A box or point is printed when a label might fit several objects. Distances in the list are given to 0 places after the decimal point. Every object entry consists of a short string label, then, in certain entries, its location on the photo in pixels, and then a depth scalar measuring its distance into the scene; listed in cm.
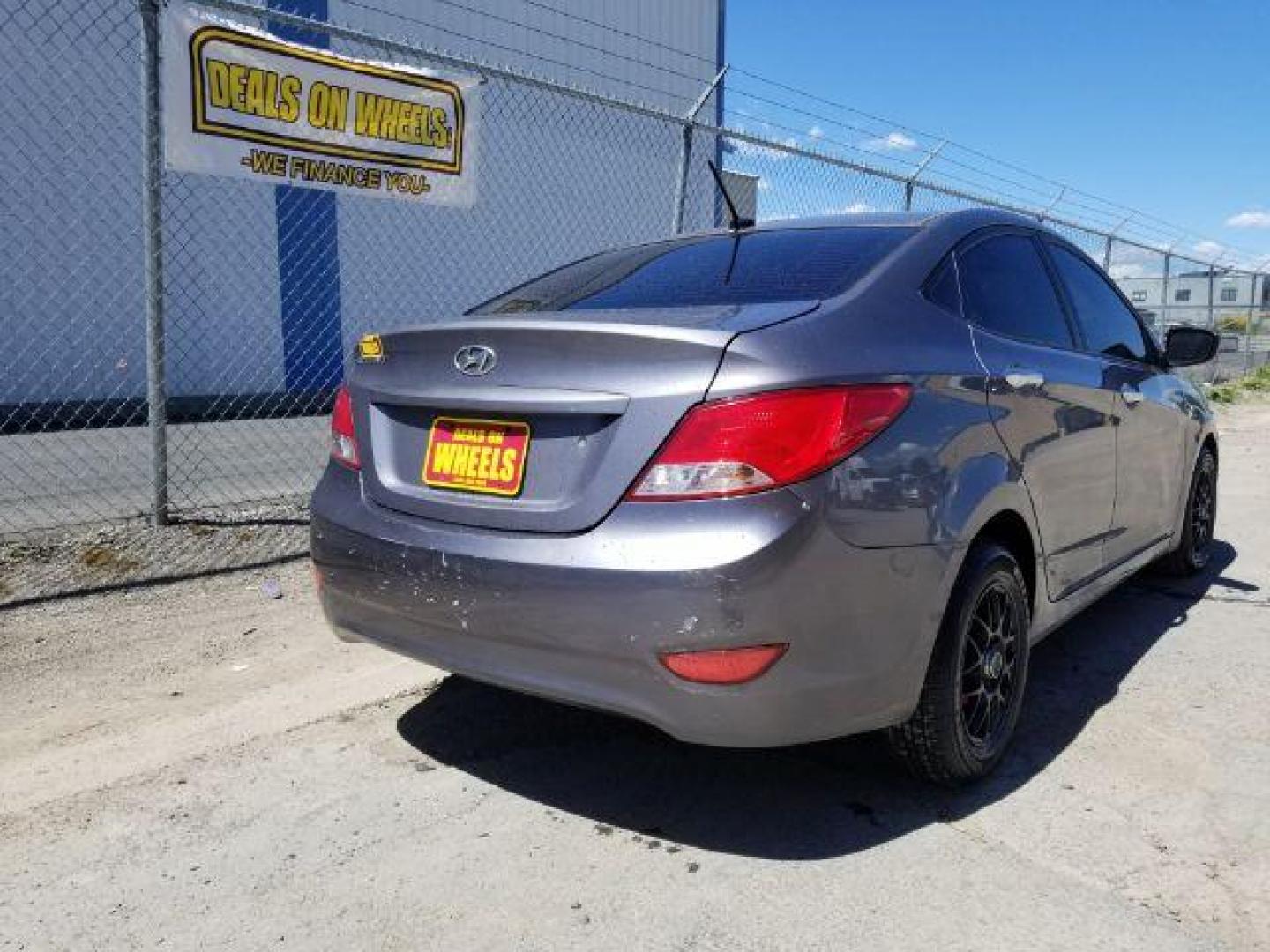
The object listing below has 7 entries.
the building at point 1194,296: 1819
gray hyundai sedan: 224
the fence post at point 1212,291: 1872
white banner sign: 498
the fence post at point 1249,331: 2033
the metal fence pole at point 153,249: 478
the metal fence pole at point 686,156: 686
